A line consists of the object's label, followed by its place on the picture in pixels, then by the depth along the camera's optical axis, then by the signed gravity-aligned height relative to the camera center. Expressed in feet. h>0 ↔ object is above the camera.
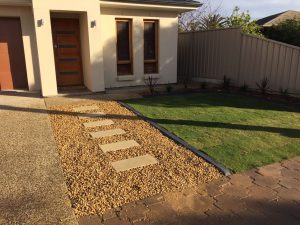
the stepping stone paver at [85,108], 24.25 -4.82
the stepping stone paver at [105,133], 17.60 -5.17
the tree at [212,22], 61.82 +7.52
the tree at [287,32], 34.35 +2.69
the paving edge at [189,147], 12.85 -5.30
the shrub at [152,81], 35.25 -3.58
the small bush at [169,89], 32.16 -4.17
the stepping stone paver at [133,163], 13.15 -5.41
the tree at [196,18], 73.32 +10.08
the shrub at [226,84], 34.49 -3.93
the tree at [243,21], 44.57 +5.60
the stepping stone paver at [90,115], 21.88 -4.94
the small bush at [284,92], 28.60 -4.18
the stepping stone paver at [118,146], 15.36 -5.29
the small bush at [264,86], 30.37 -3.76
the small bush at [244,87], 32.68 -4.20
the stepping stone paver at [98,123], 19.66 -5.06
